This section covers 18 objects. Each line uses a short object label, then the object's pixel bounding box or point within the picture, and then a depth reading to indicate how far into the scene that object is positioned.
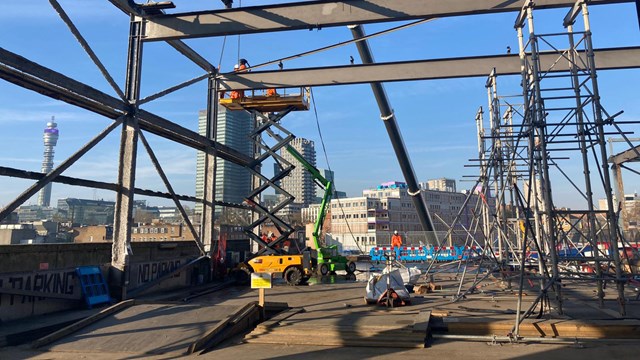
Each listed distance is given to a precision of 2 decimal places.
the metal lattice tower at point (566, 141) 9.01
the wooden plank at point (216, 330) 7.75
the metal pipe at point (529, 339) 7.68
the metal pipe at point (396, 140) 23.89
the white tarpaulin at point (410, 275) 15.38
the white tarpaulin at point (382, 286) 11.62
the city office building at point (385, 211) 99.38
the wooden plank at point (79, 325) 8.00
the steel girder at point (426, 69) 13.29
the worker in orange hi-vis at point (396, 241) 25.81
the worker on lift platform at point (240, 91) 18.61
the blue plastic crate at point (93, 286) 11.48
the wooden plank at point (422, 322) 8.08
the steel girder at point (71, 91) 9.59
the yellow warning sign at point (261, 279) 9.70
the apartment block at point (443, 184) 153.50
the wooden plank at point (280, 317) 9.16
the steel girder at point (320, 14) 11.58
